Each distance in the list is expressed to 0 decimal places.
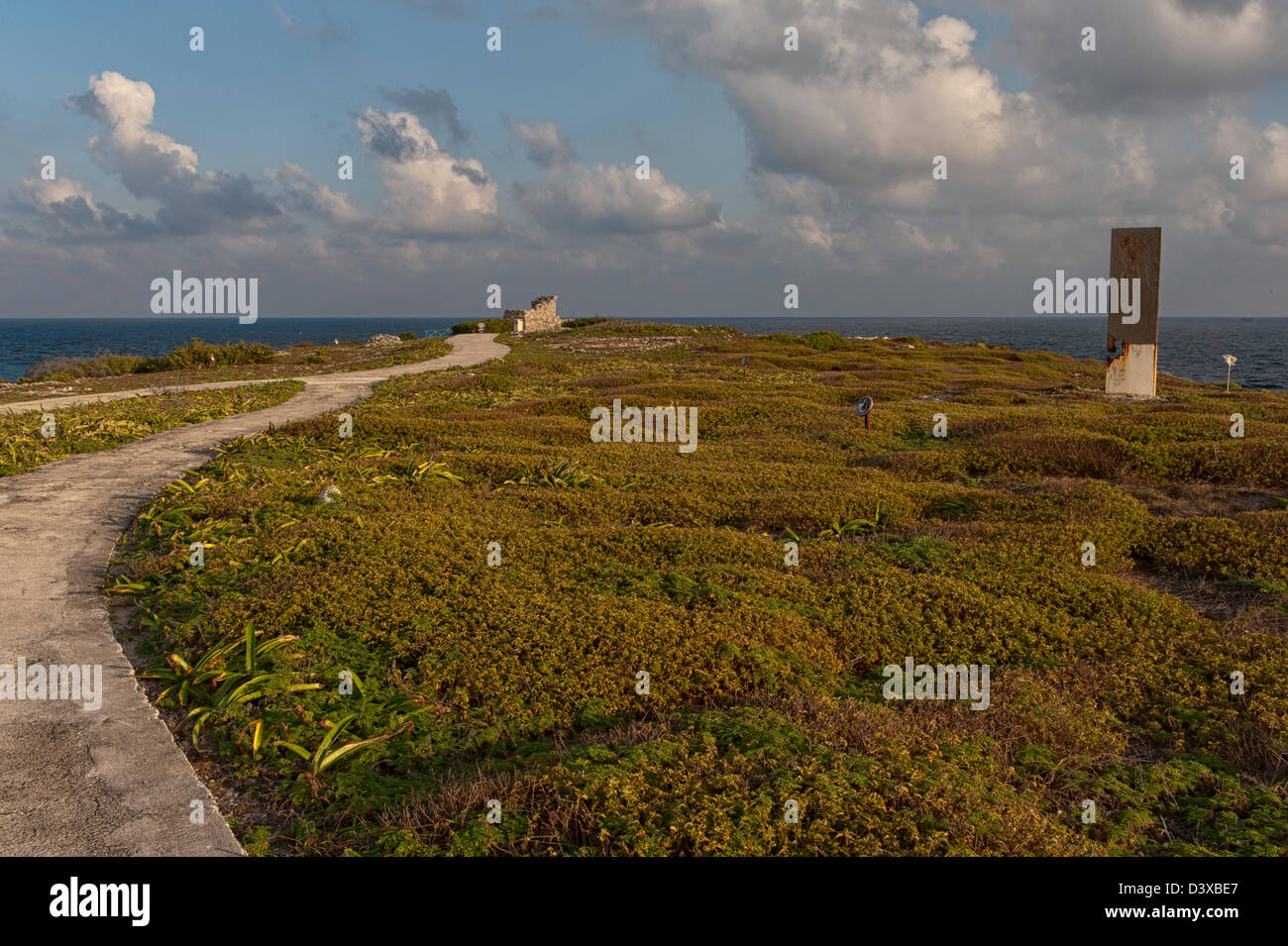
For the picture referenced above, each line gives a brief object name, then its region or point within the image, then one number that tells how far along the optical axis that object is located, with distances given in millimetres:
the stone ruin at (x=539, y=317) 76781
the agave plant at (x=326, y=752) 5217
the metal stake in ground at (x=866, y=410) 17953
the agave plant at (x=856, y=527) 10719
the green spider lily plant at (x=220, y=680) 5965
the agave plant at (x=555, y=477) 12977
